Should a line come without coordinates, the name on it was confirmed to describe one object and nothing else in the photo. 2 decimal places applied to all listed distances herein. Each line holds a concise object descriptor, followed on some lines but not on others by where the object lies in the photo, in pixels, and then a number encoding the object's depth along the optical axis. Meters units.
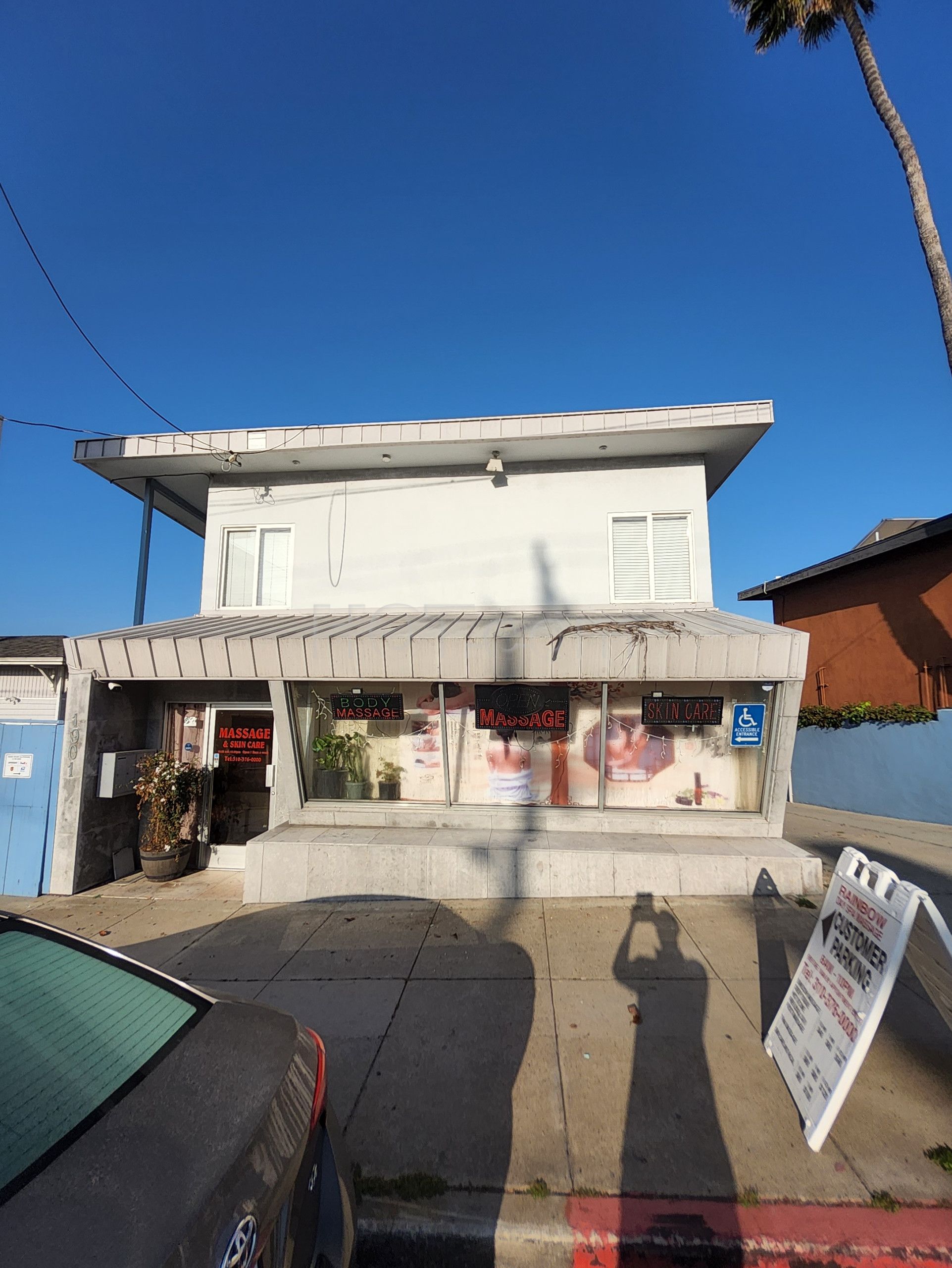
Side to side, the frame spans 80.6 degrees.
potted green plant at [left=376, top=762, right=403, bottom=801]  7.94
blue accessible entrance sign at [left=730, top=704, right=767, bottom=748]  7.17
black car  1.44
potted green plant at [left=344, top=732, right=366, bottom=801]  7.97
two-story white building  6.80
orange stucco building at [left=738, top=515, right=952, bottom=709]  11.98
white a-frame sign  3.01
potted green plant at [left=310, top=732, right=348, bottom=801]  7.95
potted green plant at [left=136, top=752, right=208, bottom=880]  7.94
